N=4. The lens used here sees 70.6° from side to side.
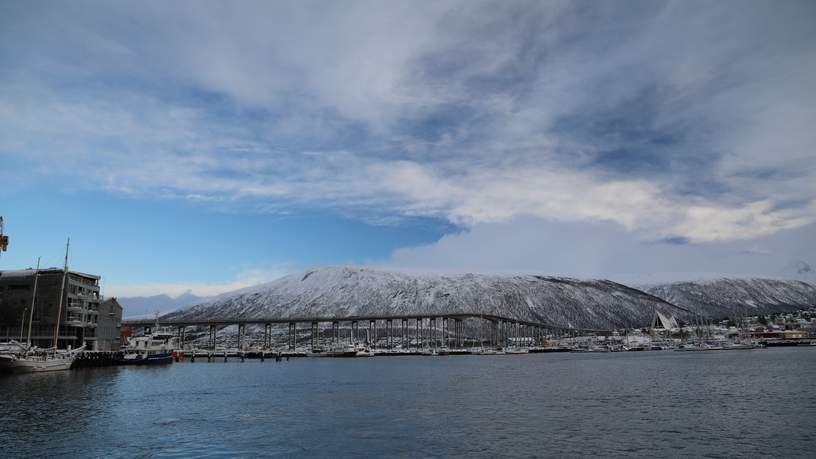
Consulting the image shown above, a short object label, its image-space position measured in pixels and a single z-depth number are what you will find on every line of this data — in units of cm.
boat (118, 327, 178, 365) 15656
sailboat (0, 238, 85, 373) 10550
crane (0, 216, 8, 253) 12400
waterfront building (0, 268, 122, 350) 14525
